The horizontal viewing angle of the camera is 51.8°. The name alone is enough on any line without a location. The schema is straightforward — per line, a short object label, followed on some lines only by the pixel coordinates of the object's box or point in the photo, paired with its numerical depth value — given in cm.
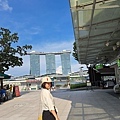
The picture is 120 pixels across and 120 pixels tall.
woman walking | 218
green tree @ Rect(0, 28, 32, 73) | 1137
